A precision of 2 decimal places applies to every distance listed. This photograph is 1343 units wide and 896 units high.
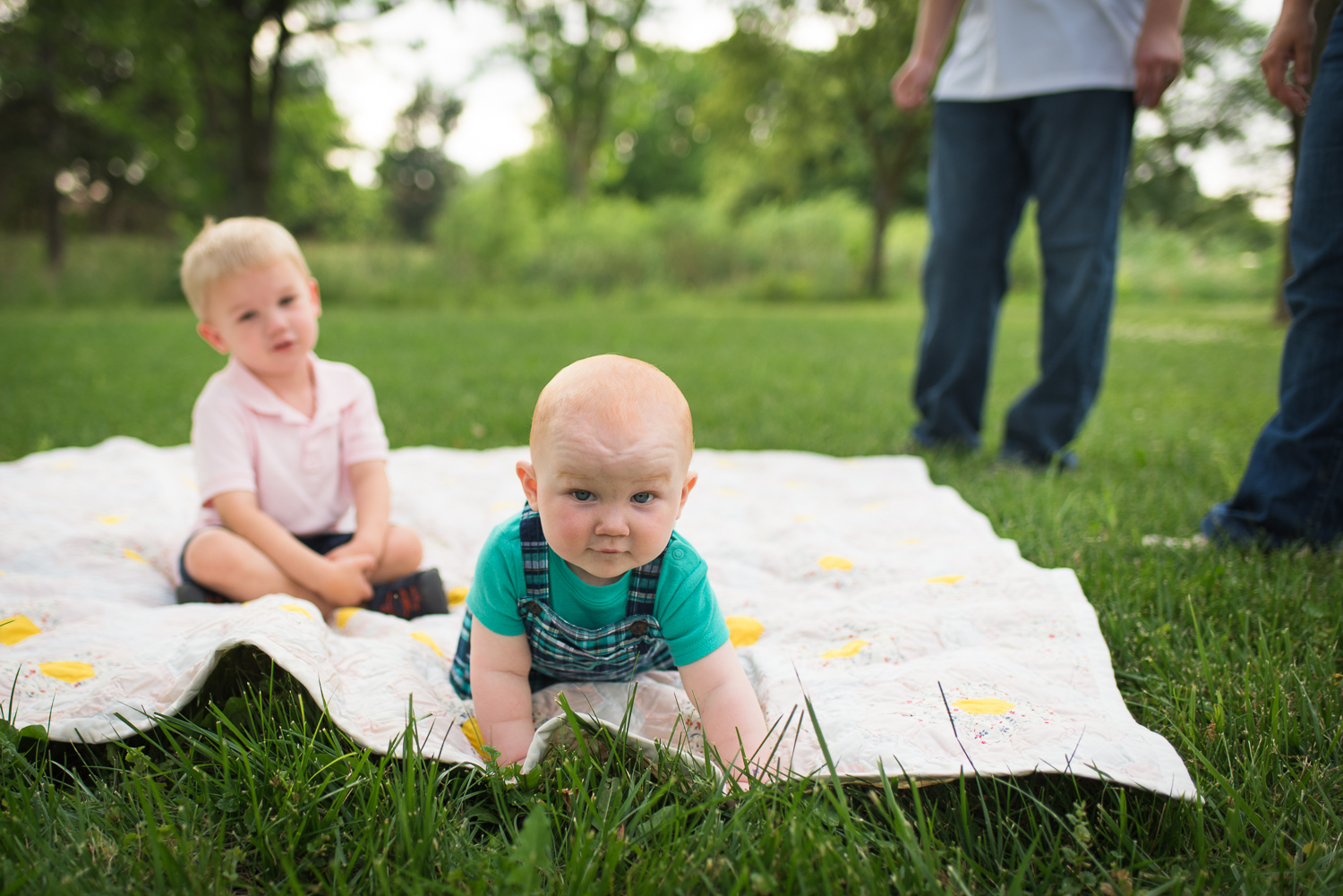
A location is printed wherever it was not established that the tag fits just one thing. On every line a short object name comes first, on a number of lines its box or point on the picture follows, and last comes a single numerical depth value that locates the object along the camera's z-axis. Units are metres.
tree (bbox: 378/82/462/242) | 35.00
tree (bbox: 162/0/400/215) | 10.96
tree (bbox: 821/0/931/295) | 14.76
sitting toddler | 1.80
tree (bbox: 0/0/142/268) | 11.76
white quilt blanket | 1.22
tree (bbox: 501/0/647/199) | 18.20
